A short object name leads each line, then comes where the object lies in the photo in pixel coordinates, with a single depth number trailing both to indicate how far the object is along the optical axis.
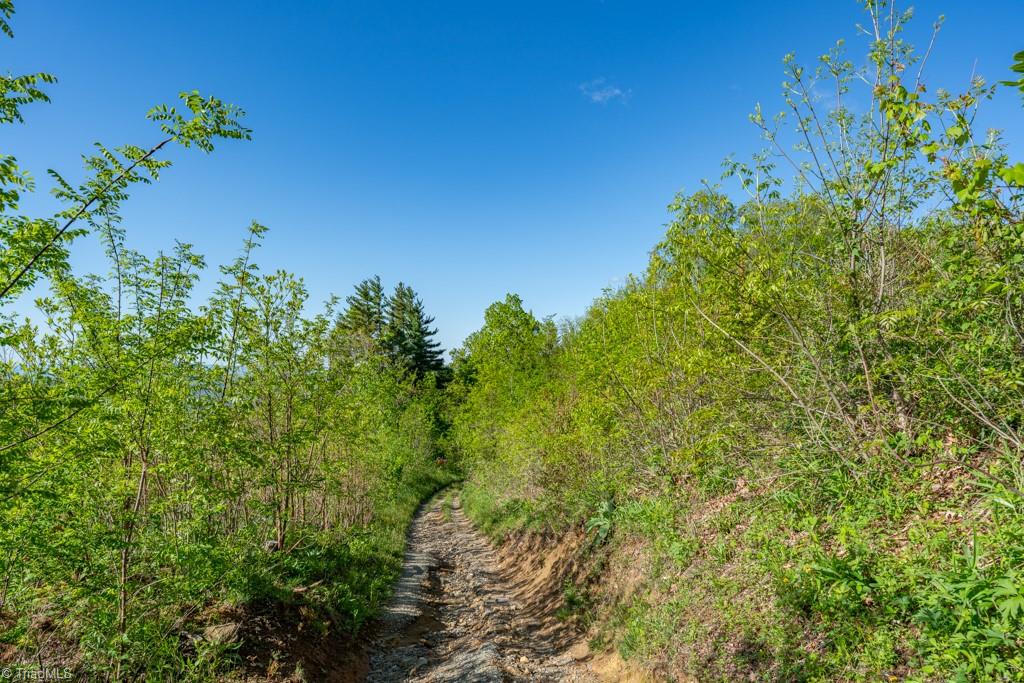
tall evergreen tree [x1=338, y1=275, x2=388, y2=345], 42.91
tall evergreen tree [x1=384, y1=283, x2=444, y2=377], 45.44
